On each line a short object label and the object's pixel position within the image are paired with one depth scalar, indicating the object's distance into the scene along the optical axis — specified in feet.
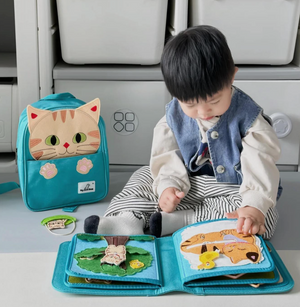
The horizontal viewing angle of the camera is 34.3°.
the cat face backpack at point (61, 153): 3.86
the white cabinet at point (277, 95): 4.63
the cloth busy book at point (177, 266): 2.80
